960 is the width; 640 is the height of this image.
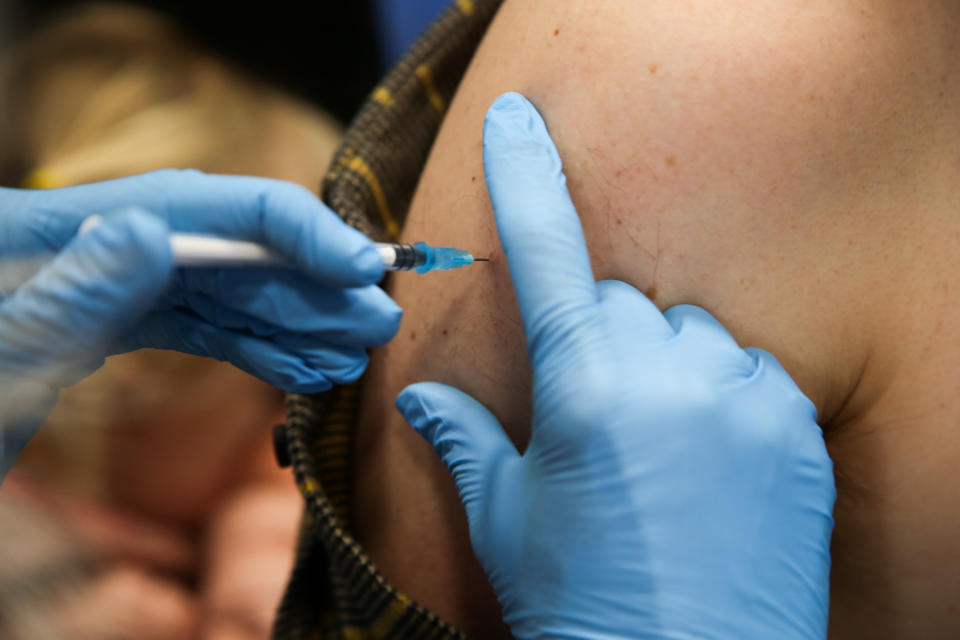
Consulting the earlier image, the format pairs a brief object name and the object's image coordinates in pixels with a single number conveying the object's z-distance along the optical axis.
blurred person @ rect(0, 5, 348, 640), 0.62
